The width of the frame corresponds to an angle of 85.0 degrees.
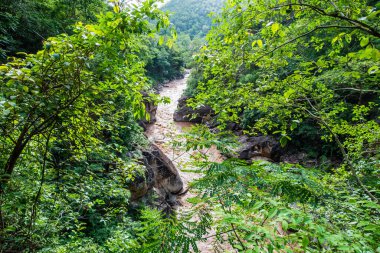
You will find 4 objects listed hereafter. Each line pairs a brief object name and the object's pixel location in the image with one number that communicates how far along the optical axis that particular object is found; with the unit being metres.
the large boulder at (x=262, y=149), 11.57
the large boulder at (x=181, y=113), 17.81
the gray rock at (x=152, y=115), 12.75
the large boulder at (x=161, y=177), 7.50
